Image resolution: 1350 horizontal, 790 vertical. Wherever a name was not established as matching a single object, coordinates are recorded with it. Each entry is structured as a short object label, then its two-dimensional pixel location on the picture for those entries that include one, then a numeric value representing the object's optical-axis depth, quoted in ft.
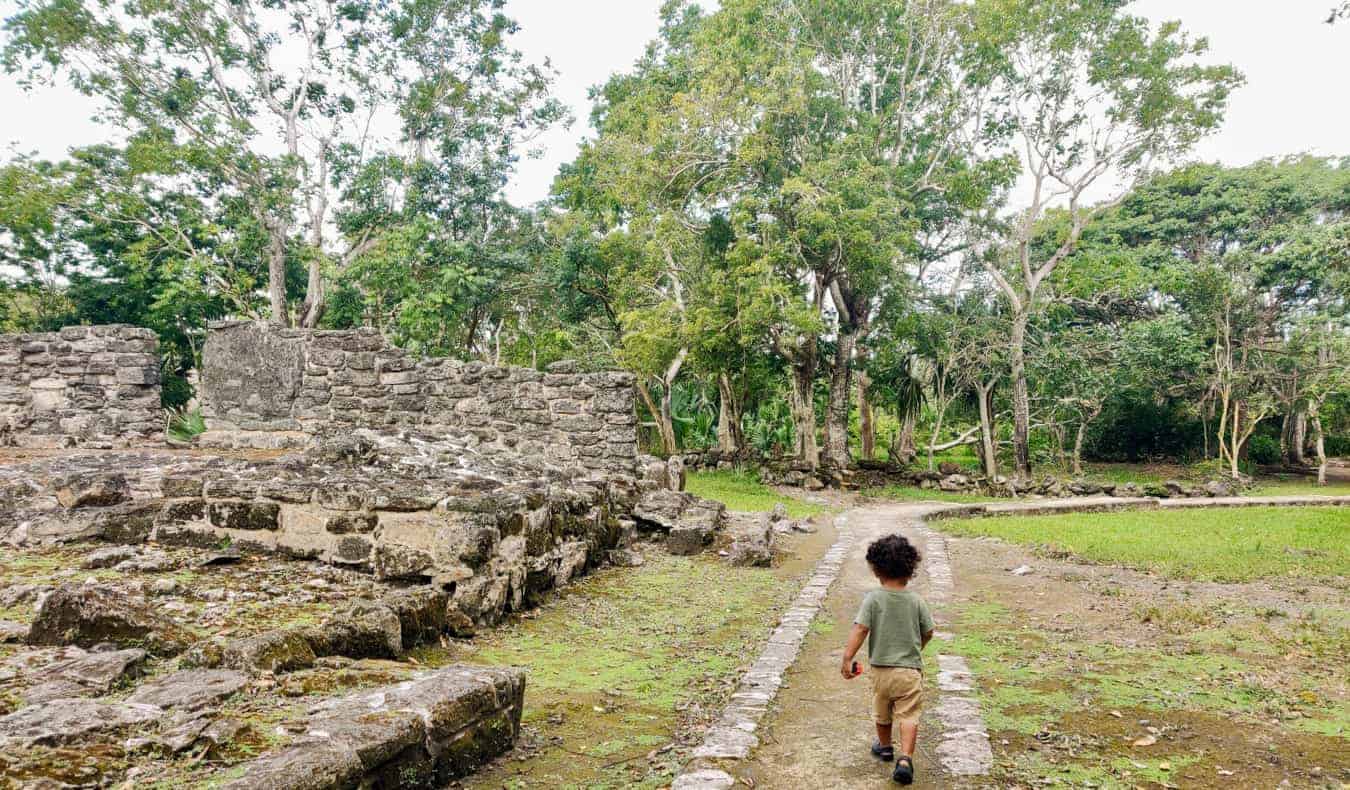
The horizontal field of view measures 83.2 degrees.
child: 11.31
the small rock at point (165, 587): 13.62
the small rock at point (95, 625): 10.53
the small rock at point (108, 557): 14.88
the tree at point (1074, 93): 61.31
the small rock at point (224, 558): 16.07
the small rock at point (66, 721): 7.33
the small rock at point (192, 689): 8.67
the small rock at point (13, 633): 10.59
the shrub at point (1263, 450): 83.87
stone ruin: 8.91
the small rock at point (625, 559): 25.62
